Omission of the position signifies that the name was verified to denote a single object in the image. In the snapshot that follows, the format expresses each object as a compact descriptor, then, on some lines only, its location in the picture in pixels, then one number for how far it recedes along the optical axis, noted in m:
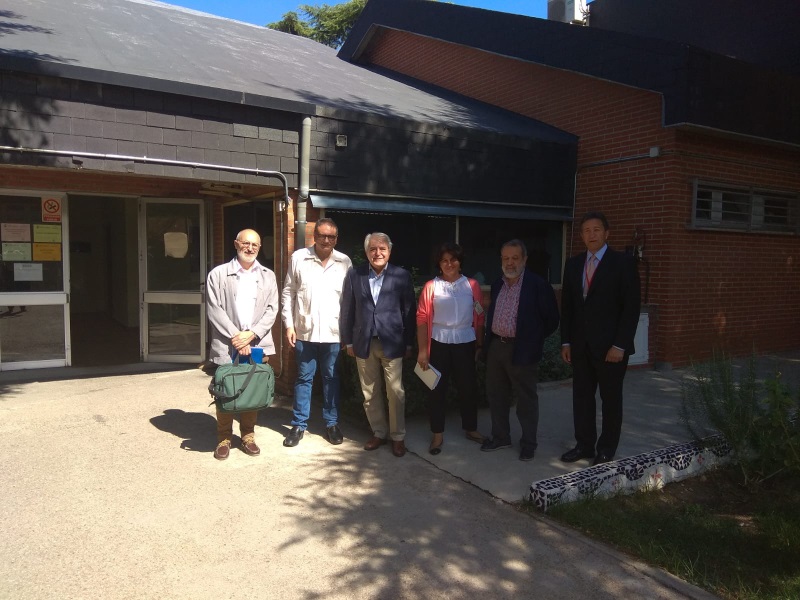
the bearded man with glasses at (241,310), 4.91
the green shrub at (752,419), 4.26
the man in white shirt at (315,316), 5.16
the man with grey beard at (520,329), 4.81
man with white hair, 5.02
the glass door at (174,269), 8.34
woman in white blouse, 5.03
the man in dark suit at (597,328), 4.59
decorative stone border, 4.13
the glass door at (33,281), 7.61
